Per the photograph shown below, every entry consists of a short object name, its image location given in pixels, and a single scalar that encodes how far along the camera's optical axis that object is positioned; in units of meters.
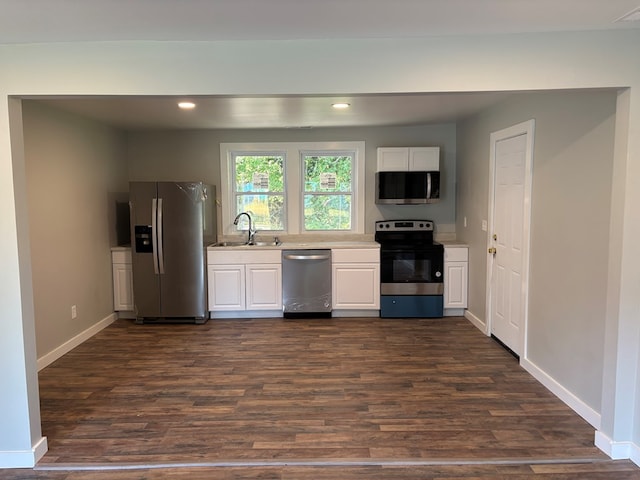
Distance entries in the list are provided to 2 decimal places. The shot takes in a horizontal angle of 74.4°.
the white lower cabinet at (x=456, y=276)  4.81
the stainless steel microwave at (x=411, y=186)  4.98
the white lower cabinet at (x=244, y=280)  4.86
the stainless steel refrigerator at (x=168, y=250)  4.61
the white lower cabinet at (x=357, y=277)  4.88
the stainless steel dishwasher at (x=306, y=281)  4.86
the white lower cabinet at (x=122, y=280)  4.82
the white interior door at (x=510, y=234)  3.41
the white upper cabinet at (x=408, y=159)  4.98
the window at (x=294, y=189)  5.36
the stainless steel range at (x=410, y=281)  4.82
